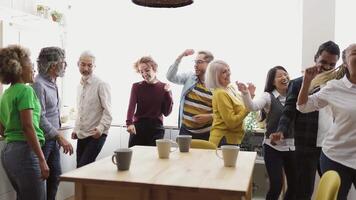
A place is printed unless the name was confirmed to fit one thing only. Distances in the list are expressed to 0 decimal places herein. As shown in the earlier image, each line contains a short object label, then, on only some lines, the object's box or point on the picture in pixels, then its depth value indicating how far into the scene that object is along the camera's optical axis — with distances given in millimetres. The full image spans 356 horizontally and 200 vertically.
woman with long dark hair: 2809
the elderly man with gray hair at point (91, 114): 3152
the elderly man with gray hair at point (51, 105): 2582
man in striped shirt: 3158
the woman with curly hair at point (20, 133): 2049
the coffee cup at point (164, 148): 2109
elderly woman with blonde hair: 2746
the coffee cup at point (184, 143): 2311
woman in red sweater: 3441
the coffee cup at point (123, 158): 1750
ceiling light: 1960
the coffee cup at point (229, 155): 1874
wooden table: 1529
